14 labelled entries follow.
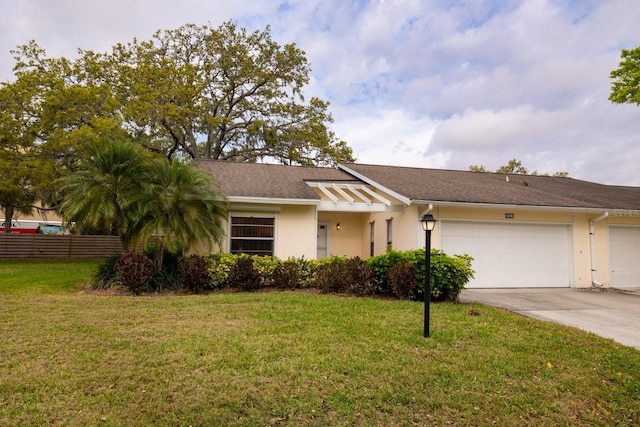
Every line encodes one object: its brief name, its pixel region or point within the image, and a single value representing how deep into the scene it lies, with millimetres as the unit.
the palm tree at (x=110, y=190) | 8969
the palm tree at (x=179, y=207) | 9086
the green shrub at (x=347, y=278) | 8797
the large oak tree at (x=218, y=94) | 19719
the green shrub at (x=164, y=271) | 9023
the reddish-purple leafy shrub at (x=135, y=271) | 8617
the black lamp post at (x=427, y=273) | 5320
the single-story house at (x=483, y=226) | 10664
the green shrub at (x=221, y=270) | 9074
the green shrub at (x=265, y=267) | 9398
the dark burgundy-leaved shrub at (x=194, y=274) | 8828
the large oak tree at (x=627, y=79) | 10812
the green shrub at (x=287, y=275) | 9367
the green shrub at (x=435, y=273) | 7977
